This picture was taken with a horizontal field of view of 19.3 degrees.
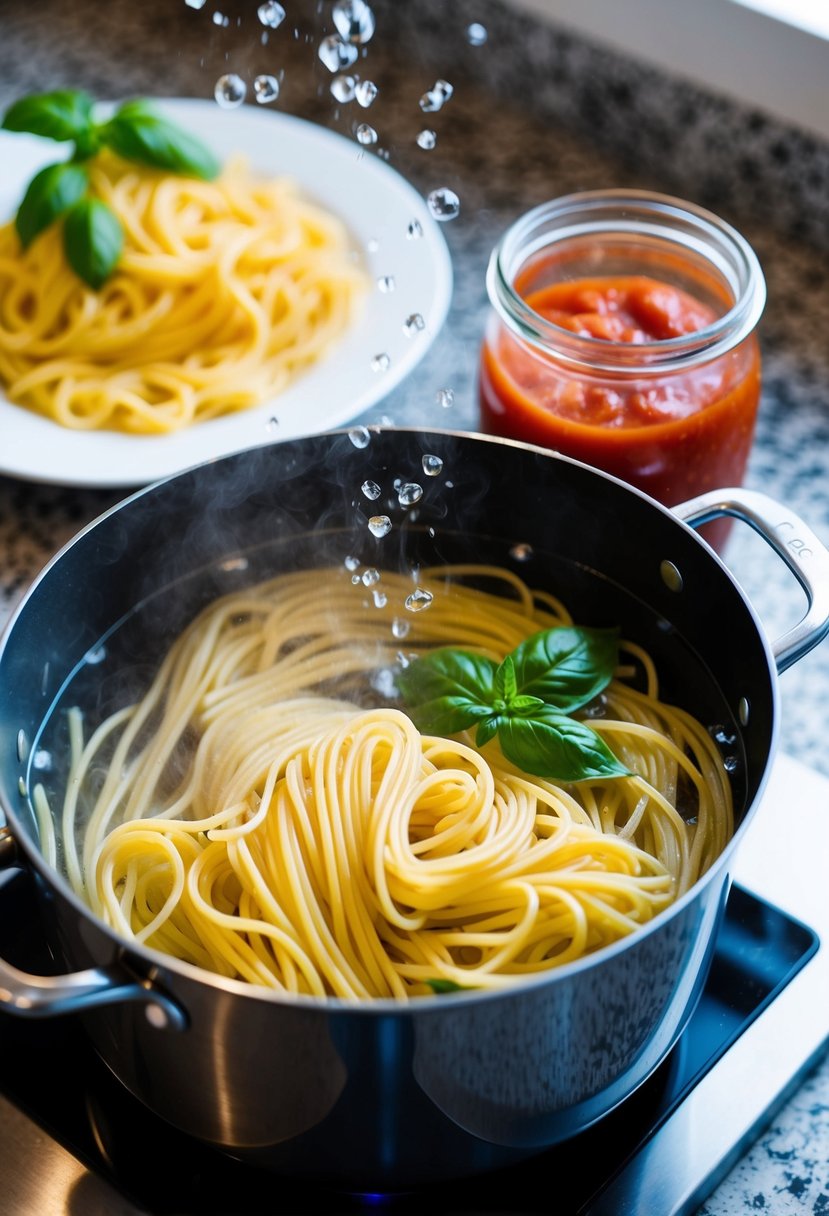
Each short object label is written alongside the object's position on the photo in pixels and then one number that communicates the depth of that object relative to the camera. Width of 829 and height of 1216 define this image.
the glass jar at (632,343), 0.75
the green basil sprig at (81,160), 0.88
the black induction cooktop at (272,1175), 0.66
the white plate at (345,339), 0.82
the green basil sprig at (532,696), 0.70
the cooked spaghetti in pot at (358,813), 0.66
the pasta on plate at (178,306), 0.86
